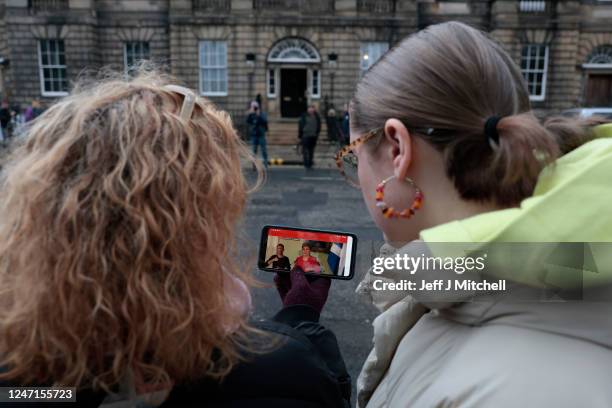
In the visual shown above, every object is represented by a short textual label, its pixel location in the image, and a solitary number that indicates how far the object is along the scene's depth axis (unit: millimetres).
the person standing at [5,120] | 18484
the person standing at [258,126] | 16141
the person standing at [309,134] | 15555
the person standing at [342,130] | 19869
